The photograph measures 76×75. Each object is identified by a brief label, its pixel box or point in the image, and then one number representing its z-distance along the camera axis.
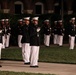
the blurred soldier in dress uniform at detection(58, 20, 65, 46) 31.96
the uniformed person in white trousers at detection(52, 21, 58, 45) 32.93
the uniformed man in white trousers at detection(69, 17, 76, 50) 27.31
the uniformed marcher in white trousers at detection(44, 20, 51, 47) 31.39
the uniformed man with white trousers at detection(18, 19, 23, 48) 30.42
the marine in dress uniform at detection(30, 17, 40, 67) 18.05
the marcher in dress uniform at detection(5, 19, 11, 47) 30.05
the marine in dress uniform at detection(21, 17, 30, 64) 19.36
